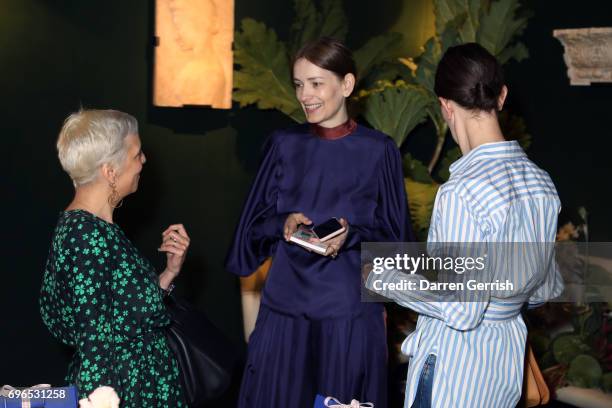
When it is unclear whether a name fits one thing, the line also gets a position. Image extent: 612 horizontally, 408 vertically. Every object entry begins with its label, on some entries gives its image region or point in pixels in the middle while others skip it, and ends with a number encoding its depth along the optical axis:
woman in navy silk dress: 3.35
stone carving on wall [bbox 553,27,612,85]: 5.44
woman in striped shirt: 2.28
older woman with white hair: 2.40
